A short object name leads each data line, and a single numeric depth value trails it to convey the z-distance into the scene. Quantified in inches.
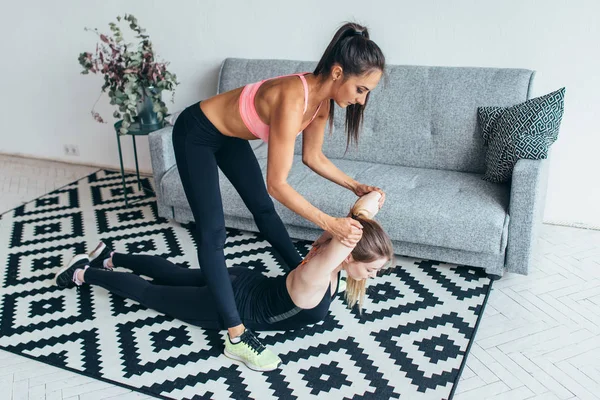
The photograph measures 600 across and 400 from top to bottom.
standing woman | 67.8
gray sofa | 97.9
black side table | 127.7
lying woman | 74.7
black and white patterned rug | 78.5
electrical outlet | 168.7
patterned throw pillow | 100.4
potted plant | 124.2
